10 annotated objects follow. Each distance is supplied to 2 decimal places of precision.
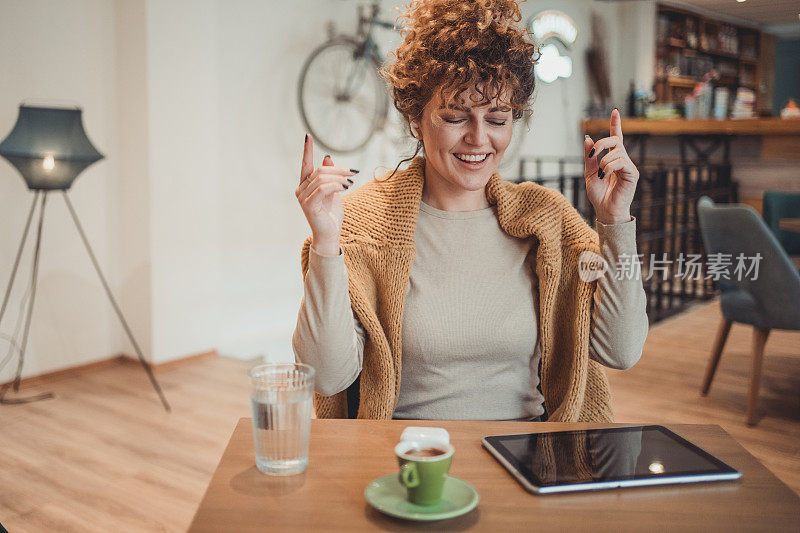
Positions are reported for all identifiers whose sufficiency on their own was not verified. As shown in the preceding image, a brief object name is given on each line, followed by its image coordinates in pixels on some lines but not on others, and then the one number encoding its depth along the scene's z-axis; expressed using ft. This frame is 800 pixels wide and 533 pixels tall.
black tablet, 2.77
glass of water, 2.83
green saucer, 2.46
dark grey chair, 9.14
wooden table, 2.48
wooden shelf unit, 24.84
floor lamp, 9.14
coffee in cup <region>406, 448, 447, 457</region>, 2.70
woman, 4.14
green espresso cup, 2.48
